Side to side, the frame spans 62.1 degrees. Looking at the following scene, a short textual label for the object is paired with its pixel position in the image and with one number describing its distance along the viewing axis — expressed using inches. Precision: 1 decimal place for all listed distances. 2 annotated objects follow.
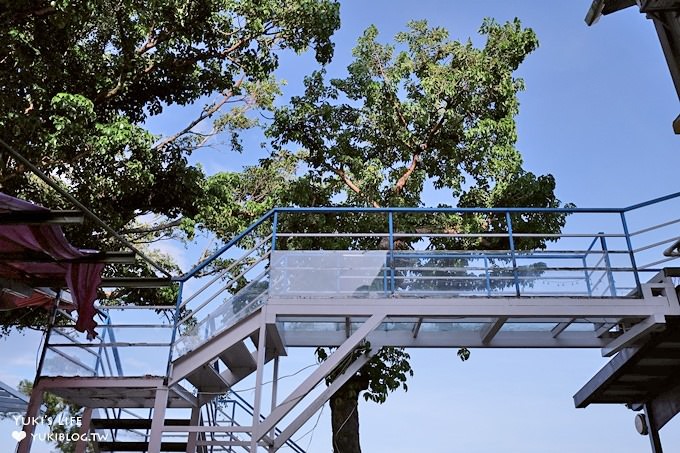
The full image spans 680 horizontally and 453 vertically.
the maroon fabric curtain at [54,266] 181.8
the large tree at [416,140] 383.6
